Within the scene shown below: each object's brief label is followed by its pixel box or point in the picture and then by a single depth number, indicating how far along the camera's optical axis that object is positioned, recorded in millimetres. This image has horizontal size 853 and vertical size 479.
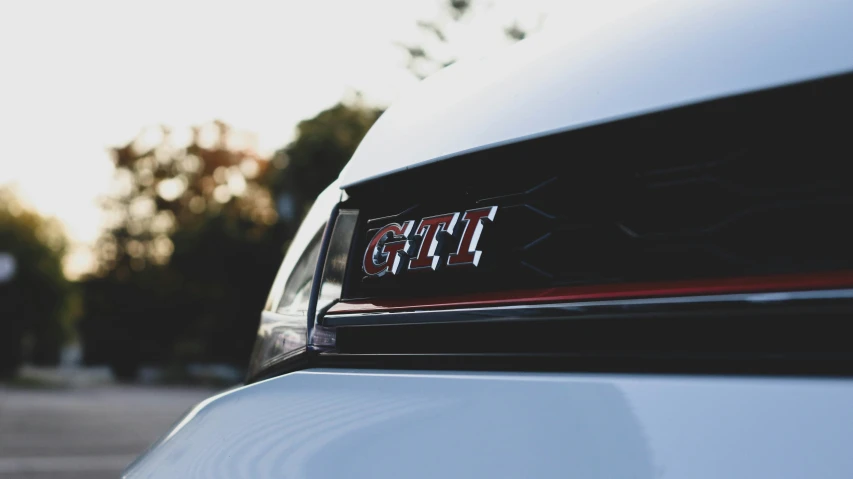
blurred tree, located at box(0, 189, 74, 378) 32906
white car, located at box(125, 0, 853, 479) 773
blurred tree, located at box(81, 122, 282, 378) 37125
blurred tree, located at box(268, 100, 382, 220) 27500
